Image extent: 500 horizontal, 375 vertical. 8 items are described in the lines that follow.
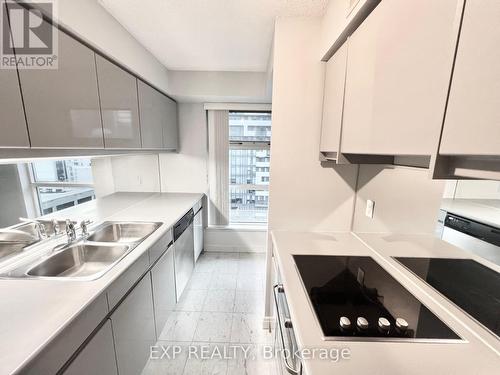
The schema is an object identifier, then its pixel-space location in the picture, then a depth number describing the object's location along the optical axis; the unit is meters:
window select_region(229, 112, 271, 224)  3.10
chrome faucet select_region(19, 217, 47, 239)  1.36
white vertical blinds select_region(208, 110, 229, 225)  3.03
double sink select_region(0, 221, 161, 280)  1.20
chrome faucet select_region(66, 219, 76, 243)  1.48
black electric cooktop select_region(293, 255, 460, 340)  0.76
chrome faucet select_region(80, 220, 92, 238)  1.57
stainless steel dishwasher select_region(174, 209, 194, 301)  2.06
